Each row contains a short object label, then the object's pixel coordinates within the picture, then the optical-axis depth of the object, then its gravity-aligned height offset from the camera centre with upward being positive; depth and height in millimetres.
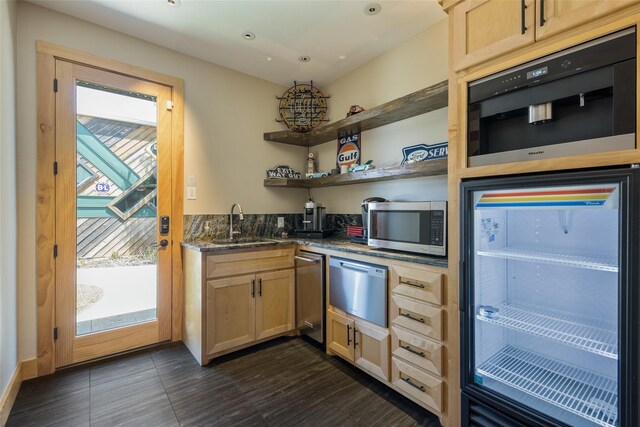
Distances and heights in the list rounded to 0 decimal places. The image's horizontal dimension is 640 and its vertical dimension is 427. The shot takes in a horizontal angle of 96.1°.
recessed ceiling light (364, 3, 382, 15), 2109 +1527
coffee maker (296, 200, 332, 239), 3074 -89
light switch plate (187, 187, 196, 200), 2826 +194
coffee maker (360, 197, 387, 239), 2488 -10
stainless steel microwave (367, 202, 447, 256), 1807 -93
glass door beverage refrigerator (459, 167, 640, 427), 1027 -412
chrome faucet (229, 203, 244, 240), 2999 -61
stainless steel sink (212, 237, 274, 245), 2682 -277
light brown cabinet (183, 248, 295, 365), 2346 -768
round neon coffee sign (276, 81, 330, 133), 3396 +1271
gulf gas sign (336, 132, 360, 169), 3037 +683
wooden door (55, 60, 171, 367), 2281 -3
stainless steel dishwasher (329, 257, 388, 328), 2002 -572
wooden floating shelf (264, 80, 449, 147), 2119 +853
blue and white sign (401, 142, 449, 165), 2262 +505
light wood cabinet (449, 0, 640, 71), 1109 +830
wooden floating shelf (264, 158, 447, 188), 2076 +329
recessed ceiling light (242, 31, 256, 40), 2459 +1538
